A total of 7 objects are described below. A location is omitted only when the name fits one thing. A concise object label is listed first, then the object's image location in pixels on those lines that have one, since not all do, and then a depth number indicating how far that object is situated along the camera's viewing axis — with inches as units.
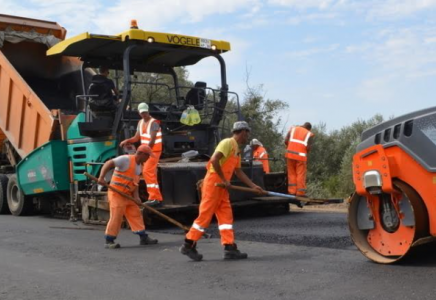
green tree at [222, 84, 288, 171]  748.0
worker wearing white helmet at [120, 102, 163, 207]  319.9
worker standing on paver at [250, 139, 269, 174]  477.1
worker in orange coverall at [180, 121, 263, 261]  235.3
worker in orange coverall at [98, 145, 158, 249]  273.3
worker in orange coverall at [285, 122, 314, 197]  390.6
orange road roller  198.1
